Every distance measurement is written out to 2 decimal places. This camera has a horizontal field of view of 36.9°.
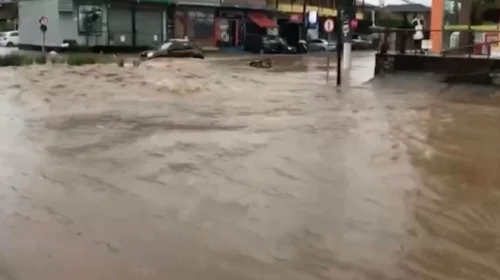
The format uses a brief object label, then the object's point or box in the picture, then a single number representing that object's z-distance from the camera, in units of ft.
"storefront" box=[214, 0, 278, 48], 188.96
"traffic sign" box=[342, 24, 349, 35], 86.28
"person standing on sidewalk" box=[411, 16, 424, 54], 86.20
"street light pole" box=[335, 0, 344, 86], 79.41
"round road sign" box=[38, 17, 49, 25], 145.38
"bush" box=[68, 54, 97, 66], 103.34
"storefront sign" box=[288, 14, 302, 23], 209.97
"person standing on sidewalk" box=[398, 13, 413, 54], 83.51
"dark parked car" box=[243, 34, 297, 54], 177.78
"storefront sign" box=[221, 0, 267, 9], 187.42
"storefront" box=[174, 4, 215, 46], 176.45
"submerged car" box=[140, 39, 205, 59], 124.88
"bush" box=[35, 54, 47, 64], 102.32
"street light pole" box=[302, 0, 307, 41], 208.95
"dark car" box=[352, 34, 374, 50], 223.59
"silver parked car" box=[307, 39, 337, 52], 200.95
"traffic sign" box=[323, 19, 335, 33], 84.17
